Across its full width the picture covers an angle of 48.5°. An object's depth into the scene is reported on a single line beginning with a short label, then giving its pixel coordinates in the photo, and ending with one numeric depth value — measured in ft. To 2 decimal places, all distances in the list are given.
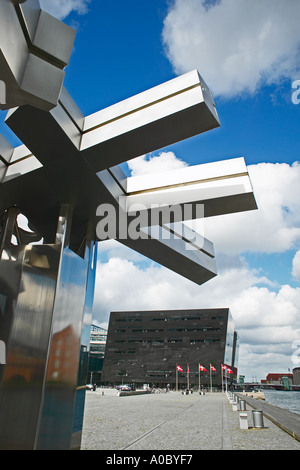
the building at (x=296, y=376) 630.74
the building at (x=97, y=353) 368.27
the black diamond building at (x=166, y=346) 307.58
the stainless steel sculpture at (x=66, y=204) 17.48
